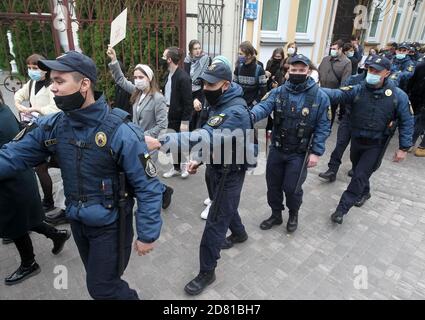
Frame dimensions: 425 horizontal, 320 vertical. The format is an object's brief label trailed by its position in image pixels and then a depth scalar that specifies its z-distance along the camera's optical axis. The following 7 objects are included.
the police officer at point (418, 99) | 6.55
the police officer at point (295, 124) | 3.32
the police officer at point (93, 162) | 1.90
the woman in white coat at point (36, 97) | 3.49
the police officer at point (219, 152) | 2.54
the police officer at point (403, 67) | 6.78
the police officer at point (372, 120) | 3.71
